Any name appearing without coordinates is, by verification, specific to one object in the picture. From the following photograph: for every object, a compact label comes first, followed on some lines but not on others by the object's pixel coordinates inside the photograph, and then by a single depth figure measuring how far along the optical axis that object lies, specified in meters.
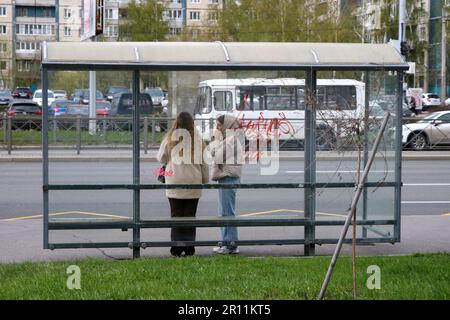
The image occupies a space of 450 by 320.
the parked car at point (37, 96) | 62.54
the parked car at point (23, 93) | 67.38
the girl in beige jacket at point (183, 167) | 10.95
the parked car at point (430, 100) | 65.50
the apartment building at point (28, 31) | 68.69
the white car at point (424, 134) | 31.34
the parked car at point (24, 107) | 46.48
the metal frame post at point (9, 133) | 27.33
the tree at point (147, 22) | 53.78
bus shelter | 10.51
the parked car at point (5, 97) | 62.52
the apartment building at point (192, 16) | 54.69
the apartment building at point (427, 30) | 56.41
